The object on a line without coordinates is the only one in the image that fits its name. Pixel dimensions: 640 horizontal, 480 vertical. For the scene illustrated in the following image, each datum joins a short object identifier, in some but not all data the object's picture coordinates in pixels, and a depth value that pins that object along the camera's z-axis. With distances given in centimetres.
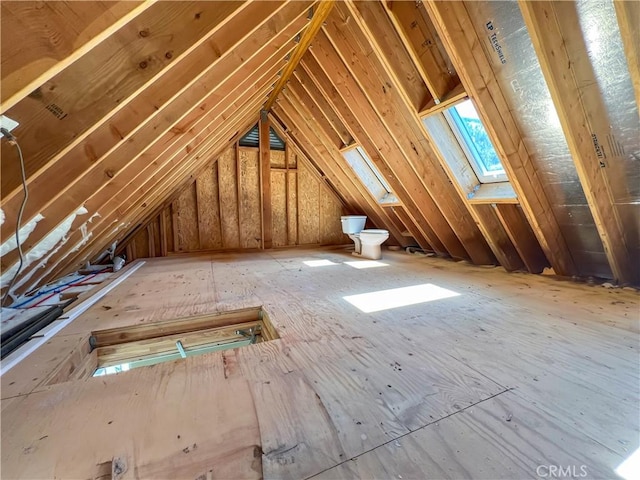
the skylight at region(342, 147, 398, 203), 436
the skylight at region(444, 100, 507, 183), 264
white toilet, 441
